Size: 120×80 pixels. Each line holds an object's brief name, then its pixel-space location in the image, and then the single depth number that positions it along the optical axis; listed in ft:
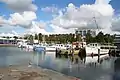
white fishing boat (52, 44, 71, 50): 249.99
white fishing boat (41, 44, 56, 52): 260.41
